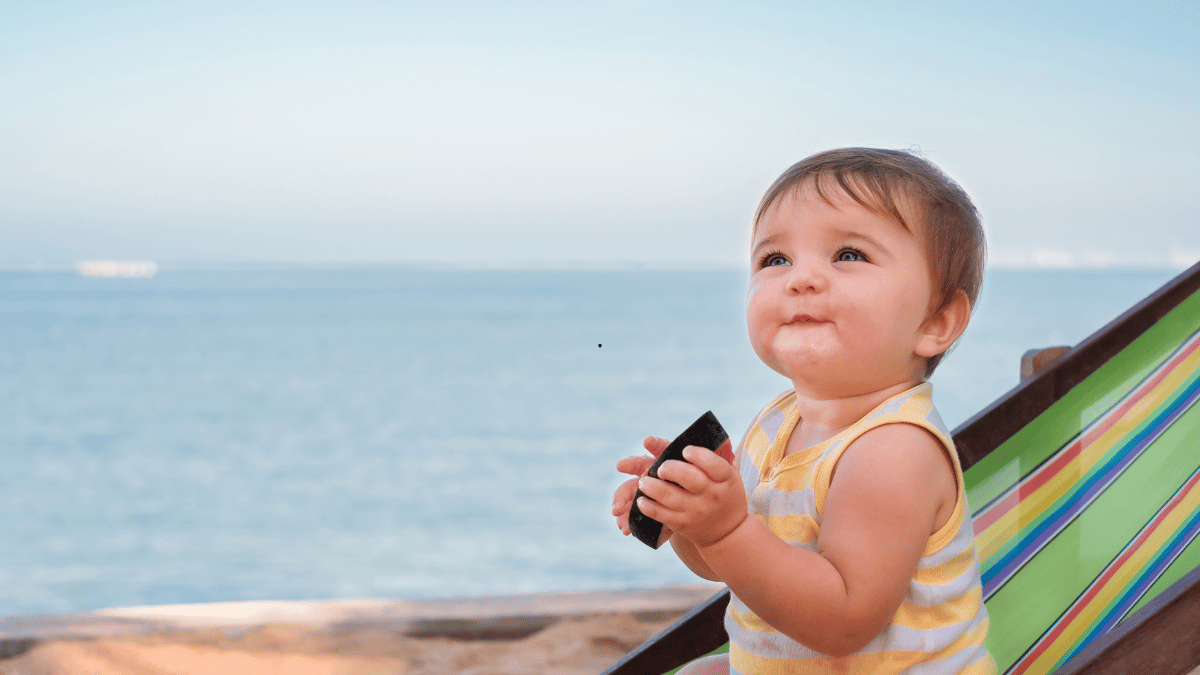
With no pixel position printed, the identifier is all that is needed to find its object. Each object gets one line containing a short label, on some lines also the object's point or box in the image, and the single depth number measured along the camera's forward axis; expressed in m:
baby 0.79
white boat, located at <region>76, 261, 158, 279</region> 57.66
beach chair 1.51
